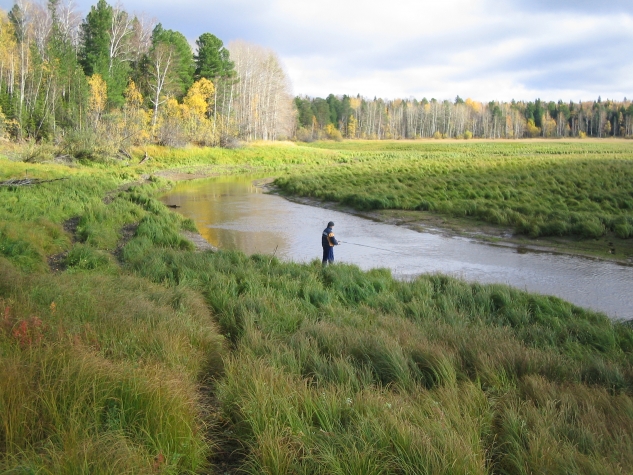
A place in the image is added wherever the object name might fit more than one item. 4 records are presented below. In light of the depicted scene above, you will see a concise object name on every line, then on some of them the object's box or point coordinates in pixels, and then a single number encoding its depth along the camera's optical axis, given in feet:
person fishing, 42.11
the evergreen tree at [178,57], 185.37
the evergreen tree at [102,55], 162.09
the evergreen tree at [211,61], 211.00
